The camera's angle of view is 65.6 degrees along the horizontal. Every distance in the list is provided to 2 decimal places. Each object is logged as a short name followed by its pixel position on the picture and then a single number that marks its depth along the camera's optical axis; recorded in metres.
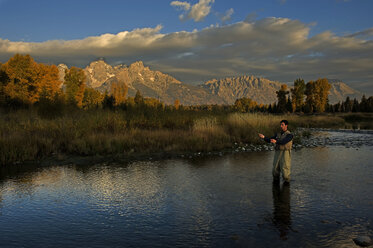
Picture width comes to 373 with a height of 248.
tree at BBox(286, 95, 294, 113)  101.16
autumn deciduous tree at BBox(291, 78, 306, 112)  97.38
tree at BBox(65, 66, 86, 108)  80.19
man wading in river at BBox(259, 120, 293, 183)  8.45
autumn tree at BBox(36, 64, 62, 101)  56.84
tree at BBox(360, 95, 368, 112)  89.62
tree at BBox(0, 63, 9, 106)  50.84
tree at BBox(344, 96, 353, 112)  105.59
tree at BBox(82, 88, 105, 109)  104.94
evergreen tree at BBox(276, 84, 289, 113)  102.25
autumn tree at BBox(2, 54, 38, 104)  51.06
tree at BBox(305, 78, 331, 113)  95.38
